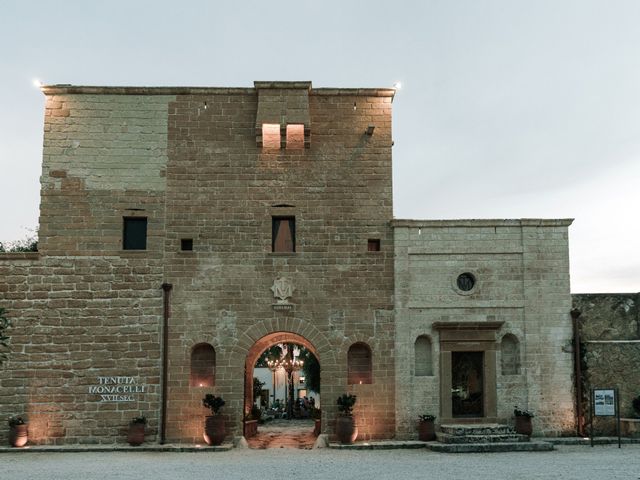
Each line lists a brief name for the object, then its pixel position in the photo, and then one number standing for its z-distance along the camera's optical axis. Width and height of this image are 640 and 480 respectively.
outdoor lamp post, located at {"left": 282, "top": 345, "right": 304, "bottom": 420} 32.56
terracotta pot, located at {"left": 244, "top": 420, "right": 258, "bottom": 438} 20.87
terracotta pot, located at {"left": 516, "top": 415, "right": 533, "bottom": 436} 19.20
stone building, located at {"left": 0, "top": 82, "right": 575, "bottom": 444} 19.36
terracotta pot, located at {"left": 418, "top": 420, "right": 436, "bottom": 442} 19.02
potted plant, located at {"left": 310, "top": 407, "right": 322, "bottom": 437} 22.12
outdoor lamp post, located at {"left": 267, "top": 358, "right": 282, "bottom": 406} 34.22
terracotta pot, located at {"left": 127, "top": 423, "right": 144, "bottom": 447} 18.62
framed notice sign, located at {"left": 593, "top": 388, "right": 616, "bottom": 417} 18.69
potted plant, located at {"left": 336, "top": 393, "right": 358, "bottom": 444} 18.84
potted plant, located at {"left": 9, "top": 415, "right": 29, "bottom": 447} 18.56
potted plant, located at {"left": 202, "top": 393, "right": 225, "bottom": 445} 18.66
